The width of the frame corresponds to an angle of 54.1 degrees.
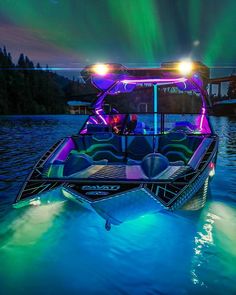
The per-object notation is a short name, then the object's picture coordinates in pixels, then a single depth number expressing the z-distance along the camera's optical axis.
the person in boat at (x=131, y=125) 7.66
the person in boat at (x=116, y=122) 7.90
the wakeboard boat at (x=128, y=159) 3.10
